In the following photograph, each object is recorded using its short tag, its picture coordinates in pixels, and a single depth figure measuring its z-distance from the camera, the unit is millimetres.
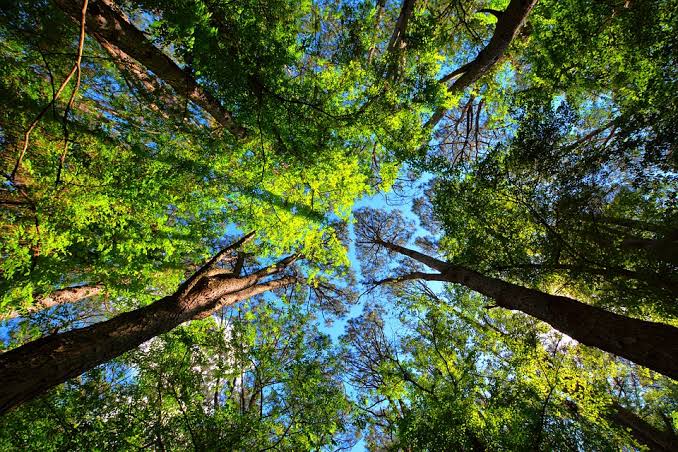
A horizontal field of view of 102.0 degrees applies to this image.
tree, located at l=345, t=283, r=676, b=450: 6398
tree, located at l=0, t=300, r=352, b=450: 5152
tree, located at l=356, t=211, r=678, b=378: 3068
